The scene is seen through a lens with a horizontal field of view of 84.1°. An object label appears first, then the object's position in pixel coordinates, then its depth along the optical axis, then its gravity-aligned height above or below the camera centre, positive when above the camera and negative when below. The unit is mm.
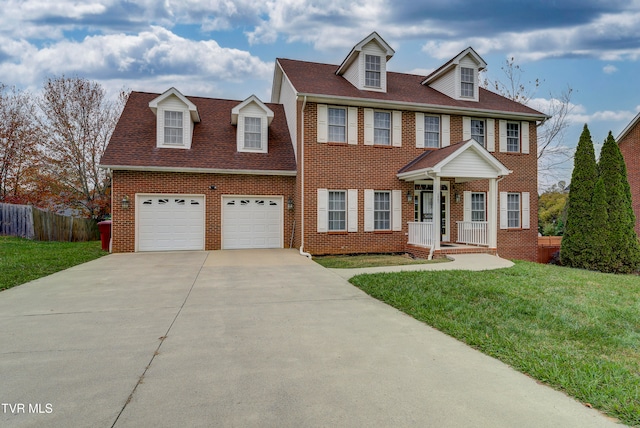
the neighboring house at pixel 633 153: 17844 +3170
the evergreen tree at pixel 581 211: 12086 +97
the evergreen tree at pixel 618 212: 11773 +62
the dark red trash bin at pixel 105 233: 13008 -751
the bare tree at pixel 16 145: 21938 +4218
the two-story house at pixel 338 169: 12453 +1589
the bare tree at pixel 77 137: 22141 +4788
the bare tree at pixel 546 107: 22492 +6849
